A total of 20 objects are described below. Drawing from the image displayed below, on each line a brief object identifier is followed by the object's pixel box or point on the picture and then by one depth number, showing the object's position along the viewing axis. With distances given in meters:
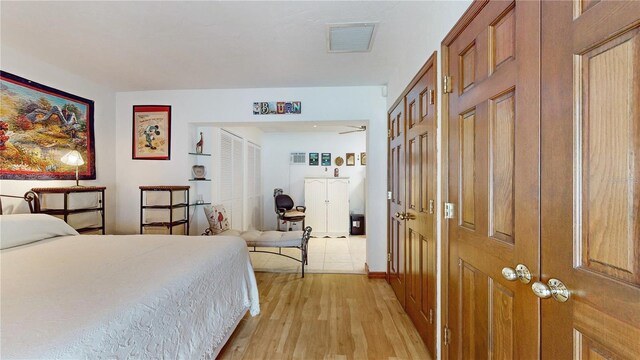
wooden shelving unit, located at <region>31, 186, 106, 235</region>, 2.38
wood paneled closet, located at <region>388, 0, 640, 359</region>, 0.63
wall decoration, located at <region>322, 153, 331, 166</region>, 6.11
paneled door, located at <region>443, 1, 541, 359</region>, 0.91
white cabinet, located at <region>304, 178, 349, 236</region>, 5.62
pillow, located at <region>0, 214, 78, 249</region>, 1.77
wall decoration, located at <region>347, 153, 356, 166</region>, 6.11
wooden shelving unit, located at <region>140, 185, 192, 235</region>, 3.17
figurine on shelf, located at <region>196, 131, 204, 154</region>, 3.69
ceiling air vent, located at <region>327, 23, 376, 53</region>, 2.04
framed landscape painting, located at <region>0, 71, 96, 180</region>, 2.33
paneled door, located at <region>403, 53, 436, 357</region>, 1.75
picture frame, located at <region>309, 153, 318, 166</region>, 6.15
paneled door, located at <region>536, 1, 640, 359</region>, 0.61
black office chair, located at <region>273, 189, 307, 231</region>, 5.21
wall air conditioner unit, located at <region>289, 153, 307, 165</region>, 6.14
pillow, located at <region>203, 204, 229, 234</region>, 3.50
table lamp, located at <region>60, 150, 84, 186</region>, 2.71
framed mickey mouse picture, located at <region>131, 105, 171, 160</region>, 3.52
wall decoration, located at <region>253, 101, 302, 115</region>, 3.40
